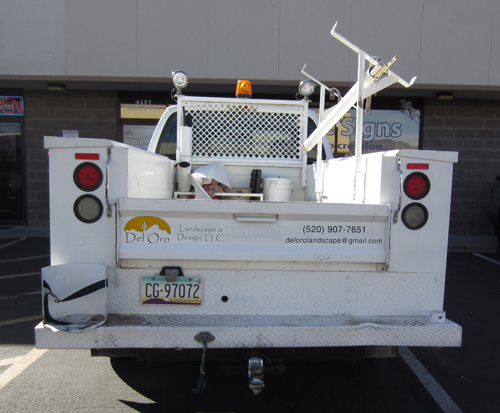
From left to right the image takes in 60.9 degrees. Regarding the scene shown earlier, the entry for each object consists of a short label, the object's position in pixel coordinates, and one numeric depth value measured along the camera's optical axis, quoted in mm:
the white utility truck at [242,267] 2510
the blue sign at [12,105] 10867
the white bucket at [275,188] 4332
